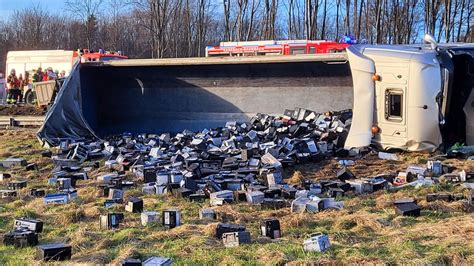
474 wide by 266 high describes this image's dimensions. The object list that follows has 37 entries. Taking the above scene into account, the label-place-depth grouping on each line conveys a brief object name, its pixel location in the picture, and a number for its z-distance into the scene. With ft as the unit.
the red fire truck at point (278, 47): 67.42
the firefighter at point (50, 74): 74.91
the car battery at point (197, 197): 21.30
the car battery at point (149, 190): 23.20
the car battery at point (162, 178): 24.24
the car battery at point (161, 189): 22.81
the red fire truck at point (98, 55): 76.15
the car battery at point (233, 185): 23.39
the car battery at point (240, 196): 21.03
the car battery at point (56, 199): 21.18
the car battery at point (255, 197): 20.51
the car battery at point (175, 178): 23.98
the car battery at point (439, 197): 19.52
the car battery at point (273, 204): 19.70
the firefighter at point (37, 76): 79.84
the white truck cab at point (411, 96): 27.71
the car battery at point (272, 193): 21.26
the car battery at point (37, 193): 23.10
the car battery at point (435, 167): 25.13
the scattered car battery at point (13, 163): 30.99
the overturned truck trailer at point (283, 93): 28.14
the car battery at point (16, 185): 24.52
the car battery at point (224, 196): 20.75
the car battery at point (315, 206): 18.81
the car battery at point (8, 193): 22.77
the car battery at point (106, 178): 26.00
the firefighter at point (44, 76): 78.59
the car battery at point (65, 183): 24.64
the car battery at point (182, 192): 21.89
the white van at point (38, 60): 92.53
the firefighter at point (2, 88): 104.08
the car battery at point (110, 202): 20.57
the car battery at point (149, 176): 25.52
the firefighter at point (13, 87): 80.75
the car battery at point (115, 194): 21.81
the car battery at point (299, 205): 18.93
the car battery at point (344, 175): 24.91
